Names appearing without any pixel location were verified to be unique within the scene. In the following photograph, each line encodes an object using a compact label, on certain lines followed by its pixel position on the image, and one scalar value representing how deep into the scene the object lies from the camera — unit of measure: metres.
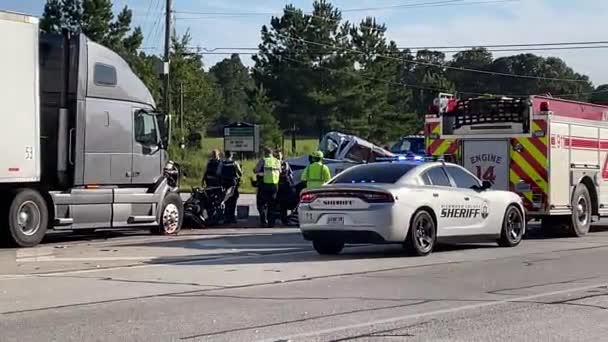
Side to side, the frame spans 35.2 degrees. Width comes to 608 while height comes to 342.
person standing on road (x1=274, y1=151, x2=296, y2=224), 22.31
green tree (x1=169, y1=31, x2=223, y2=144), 51.06
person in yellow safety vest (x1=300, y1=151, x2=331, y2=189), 20.36
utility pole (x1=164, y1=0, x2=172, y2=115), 39.97
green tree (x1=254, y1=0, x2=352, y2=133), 65.44
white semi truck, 16.44
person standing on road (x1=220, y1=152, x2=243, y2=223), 21.75
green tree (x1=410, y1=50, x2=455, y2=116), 77.99
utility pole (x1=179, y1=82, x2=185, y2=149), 48.56
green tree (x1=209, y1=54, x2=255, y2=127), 98.06
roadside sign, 34.66
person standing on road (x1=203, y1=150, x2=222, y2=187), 21.89
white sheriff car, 14.37
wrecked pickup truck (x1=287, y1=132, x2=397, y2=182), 27.30
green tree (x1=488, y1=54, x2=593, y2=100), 77.25
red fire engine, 18.86
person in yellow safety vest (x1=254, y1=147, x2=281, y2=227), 21.48
